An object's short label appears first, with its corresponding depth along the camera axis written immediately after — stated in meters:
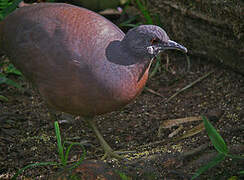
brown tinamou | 5.61
